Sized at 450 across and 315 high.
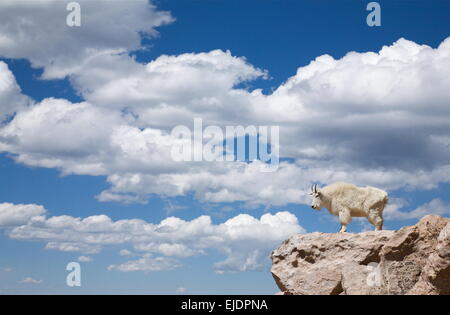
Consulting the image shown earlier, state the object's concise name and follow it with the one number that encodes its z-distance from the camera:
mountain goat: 22.36
